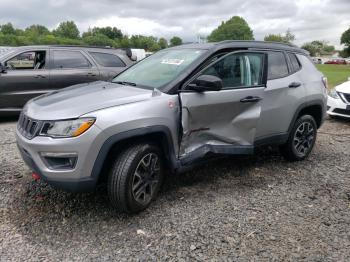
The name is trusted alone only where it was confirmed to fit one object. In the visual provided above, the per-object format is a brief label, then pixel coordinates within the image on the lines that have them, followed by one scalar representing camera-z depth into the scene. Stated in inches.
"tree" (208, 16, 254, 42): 4106.8
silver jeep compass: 120.6
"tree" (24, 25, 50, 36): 4395.4
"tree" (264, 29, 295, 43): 3710.6
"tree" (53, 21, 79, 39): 4823.8
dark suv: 286.5
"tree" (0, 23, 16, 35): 4191.4
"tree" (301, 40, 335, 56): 4815.0
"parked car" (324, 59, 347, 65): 2958.7
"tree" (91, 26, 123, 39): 4815.5
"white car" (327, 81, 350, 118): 299.6
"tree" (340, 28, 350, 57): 3826.5
